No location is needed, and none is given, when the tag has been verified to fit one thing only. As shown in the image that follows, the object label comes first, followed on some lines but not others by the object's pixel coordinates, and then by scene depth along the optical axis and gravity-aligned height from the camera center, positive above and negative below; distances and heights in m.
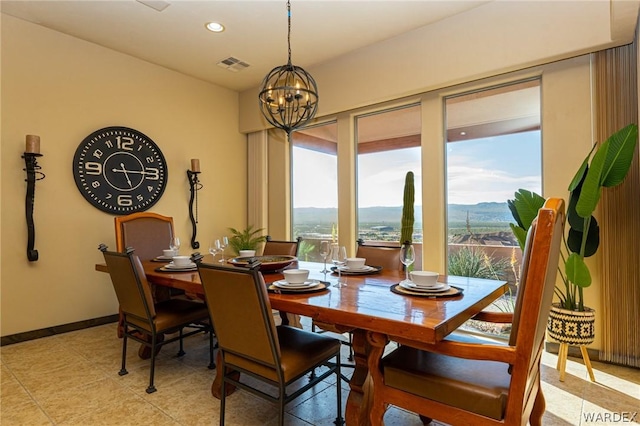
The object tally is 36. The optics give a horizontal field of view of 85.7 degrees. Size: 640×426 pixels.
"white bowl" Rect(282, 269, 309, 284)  1.95 -0.34
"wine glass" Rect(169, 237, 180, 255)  3.22 -0.28
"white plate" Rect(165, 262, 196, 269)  2.67 -0.38
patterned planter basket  2.42 -0.78
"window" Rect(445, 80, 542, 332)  3.19 +0.45
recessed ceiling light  3.45 +1.93
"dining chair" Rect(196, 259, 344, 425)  1.55 -0.59
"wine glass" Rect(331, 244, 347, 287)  2.23 -0.25
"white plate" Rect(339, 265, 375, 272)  2.44 -0.37
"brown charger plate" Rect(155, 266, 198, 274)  2.61 -0.40
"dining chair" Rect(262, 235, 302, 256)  3.22 -0.30
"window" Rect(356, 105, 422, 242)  3.87 +0.58
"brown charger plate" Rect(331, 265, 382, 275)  2.41 -0.39
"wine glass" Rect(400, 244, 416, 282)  1.95 -0.21
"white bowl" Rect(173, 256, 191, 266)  2.71 -0.35
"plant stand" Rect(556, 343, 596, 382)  2.42 -1.02
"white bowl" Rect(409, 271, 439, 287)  1.84 -0.33
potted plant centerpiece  5.02 -0.32
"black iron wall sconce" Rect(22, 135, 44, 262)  3.24 +0.33
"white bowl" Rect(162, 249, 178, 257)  3.28 -0.34
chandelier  2.50 +0.87
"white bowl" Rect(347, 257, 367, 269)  2.48 -0.34
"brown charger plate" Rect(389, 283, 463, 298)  1.75 -0.39
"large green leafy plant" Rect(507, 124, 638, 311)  2.31 +0.09
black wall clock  3.76 +0.55
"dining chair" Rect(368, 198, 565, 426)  1.26 -0.66
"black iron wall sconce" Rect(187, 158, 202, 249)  4.69 +0.30
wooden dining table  1.37 -0.41
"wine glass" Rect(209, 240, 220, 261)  2.97 -0.27
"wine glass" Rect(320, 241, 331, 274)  2.30 -0.22
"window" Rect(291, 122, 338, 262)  4.59 +0.43
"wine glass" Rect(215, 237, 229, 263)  2.98 -0.25
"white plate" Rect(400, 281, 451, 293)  1.80 -0.38
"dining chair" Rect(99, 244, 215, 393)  2.29 -0.70
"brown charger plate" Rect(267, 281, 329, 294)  1.87 -0.40
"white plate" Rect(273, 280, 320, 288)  1.91 -0.38
